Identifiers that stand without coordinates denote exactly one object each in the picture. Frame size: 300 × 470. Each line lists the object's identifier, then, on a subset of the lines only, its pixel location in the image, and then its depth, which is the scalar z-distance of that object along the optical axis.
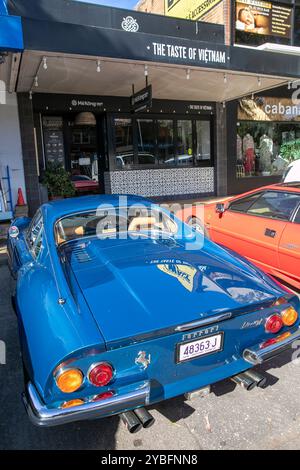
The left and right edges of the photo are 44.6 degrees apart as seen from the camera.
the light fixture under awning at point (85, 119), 10.72
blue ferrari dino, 2.04
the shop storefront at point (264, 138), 12.55
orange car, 4.33
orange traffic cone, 8.92
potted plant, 9.81
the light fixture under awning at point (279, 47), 11.70
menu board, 10.88
